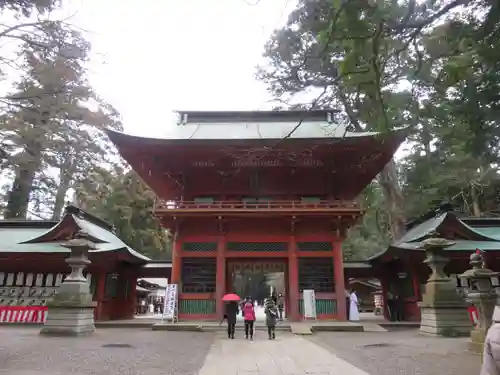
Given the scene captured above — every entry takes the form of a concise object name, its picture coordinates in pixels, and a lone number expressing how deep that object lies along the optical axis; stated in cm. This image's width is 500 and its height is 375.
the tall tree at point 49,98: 756
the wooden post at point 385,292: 1785
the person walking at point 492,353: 266
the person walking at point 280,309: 1819
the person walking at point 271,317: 1119
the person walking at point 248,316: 1126
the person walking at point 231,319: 1167
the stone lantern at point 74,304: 1109
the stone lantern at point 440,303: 1118
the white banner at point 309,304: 1463
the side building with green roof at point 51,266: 1564
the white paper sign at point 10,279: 1614
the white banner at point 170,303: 1438
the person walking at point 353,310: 1694
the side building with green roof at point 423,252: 1480
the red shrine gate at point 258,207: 1526
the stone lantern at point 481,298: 827
